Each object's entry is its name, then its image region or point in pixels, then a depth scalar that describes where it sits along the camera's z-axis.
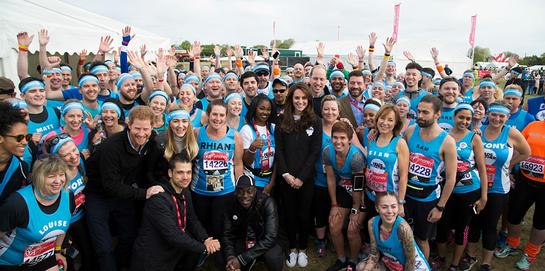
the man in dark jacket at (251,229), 3.66
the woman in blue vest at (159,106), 4.36
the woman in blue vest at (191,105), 4.73
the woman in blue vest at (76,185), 3.17
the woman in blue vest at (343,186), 3.77
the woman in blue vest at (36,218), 2.64
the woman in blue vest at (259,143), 4.07
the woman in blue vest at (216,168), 3.87
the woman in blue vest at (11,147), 2.65
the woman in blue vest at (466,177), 3.70
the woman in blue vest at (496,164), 3.88
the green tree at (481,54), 80.11
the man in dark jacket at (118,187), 3.34
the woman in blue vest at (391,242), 3.20
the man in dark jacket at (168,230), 3.23
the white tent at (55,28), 7.03
